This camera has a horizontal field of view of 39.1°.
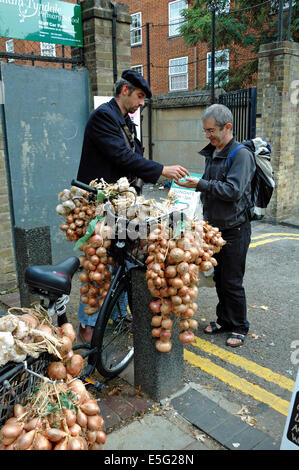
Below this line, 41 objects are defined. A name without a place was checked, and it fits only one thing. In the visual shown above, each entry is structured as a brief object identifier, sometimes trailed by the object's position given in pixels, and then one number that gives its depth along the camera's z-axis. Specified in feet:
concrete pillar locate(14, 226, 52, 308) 13.53
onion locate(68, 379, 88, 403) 6.66
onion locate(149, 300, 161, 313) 9.05
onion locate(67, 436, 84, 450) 5.83
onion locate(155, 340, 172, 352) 9.27
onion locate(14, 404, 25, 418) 5.95
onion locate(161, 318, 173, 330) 9.13
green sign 15.88
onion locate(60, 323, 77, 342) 7.47
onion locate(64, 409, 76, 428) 6.07
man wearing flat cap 11.31
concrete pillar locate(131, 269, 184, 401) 9.80
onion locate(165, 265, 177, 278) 8.60
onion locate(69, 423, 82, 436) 6.06
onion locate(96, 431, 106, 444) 6.64
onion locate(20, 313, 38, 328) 6.79
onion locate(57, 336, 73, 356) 6.95
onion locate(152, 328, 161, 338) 9.25
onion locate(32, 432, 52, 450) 5.68
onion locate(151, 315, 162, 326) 9.13
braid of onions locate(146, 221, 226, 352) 8.59
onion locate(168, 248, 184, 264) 8.49
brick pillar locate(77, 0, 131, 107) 18.19
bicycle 6.20
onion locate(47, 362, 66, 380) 6.73
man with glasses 11.75
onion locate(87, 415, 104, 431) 6.52
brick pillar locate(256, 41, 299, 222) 25.81
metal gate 27.45
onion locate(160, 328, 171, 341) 9.23
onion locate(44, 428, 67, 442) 5.82
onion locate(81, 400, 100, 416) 6.55
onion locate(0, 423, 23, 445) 5.70
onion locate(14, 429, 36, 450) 5.65
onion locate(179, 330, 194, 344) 9.14
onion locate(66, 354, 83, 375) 7.11
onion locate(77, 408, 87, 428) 6.32
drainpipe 18.66
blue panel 16.55
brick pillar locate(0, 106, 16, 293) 16.55
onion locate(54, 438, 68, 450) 5.81
